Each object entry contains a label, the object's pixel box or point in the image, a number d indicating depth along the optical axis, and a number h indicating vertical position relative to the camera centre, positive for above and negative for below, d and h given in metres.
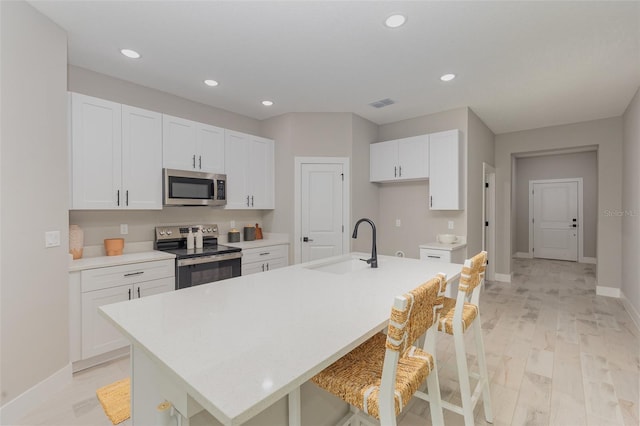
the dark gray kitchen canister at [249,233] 4.43 -0.32
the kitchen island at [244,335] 0.81 -0.44
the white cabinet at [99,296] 2.48 -0.74
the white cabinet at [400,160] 4.29 +0.76
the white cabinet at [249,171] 4.00 +0.56
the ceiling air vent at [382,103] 3.91 +1.42
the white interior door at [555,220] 7.43 -0.23
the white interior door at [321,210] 4.38 +0.02
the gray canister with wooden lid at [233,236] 4.25 -0.34
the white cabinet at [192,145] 3.37 +0.77
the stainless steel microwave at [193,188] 3.34 +0.27
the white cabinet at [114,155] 2.70 +0.54
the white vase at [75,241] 2.79 -0.27
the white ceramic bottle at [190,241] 3.62 -0.35
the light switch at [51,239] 2.21 -0.20
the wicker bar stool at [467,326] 1.65 -0.68
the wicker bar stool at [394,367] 1.01 -0.64
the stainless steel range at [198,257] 3.14 -0.50
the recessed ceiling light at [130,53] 2.69 +1.41
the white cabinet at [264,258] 3.79 -0.62
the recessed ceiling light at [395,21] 2.21 +1.41
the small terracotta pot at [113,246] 3.04 -0.35
